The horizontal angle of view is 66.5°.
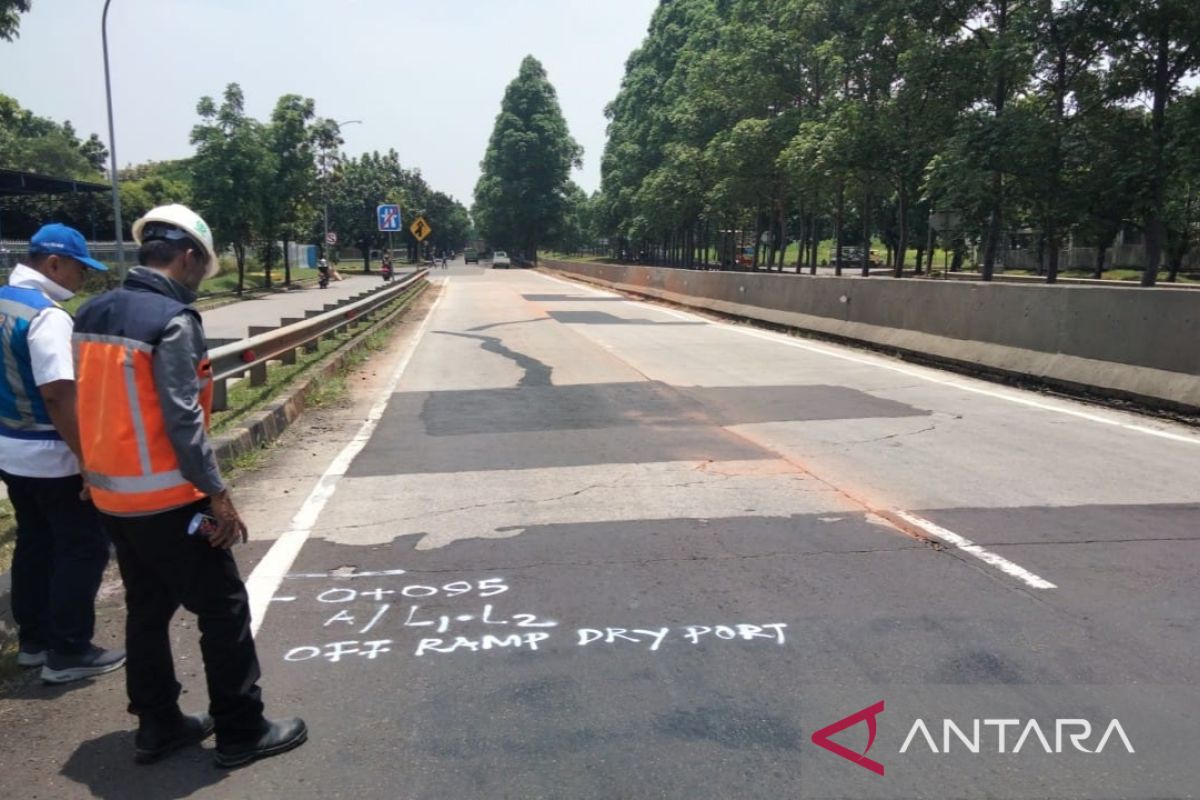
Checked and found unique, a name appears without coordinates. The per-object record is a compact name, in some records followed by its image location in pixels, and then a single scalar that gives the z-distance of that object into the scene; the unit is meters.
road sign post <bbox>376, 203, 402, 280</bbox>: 38.84
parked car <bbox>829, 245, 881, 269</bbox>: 78.56
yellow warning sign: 44.75
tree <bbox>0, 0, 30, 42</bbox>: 19.17
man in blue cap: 3.83
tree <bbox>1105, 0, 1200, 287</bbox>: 21.12
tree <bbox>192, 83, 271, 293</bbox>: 39.41
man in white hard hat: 3.06
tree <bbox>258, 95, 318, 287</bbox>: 42.59
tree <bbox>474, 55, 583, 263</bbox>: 87.75
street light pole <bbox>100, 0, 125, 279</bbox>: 26.39
